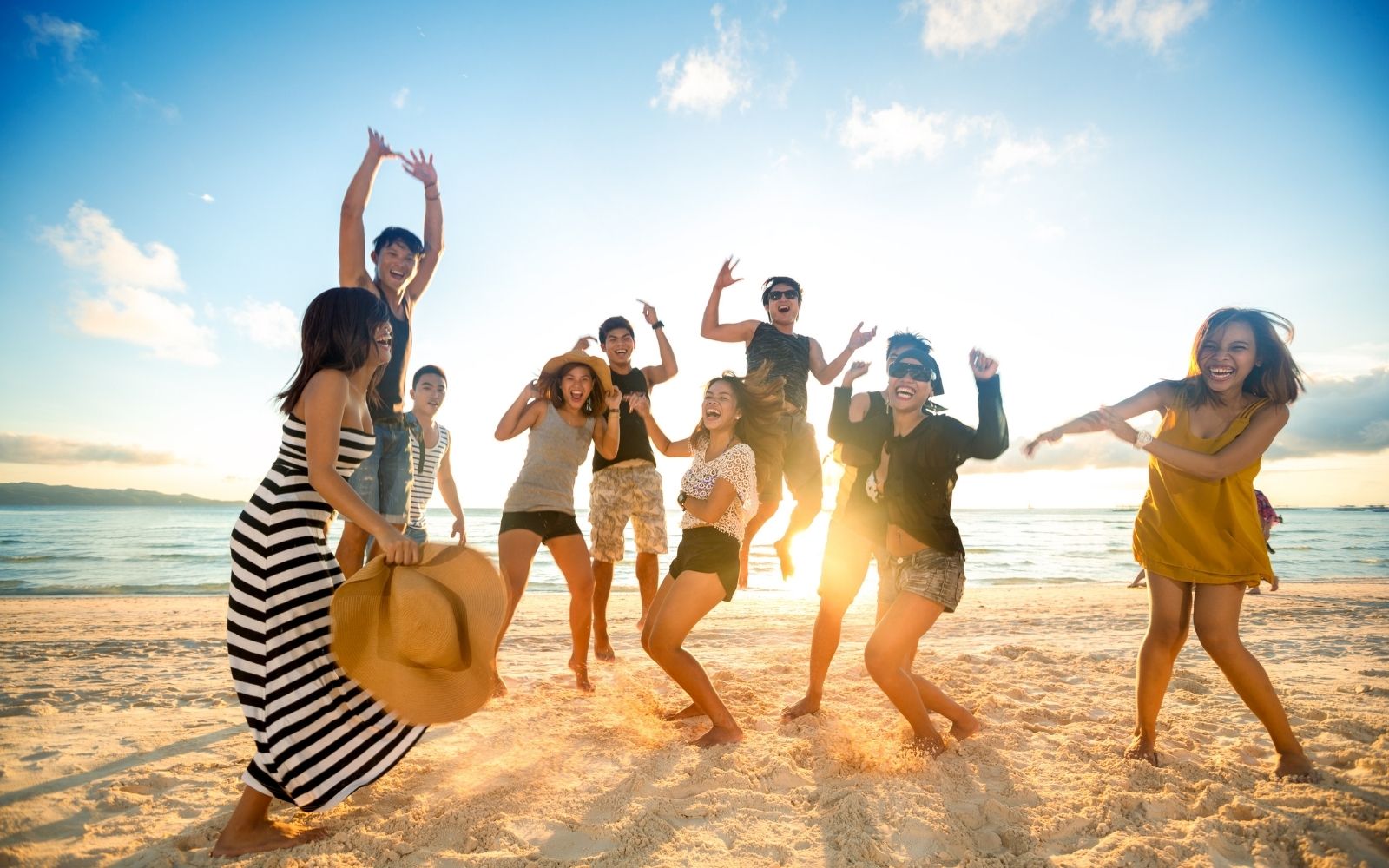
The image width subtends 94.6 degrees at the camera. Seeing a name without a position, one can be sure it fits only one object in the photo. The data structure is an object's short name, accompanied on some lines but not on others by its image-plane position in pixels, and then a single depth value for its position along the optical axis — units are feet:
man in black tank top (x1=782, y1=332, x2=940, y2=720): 13.87
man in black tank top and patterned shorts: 19.33
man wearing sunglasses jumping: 18.93
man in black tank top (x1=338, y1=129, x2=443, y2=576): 14.10
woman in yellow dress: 11.44
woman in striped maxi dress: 8.57
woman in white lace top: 12.84
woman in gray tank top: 16.60
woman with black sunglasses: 12.15
